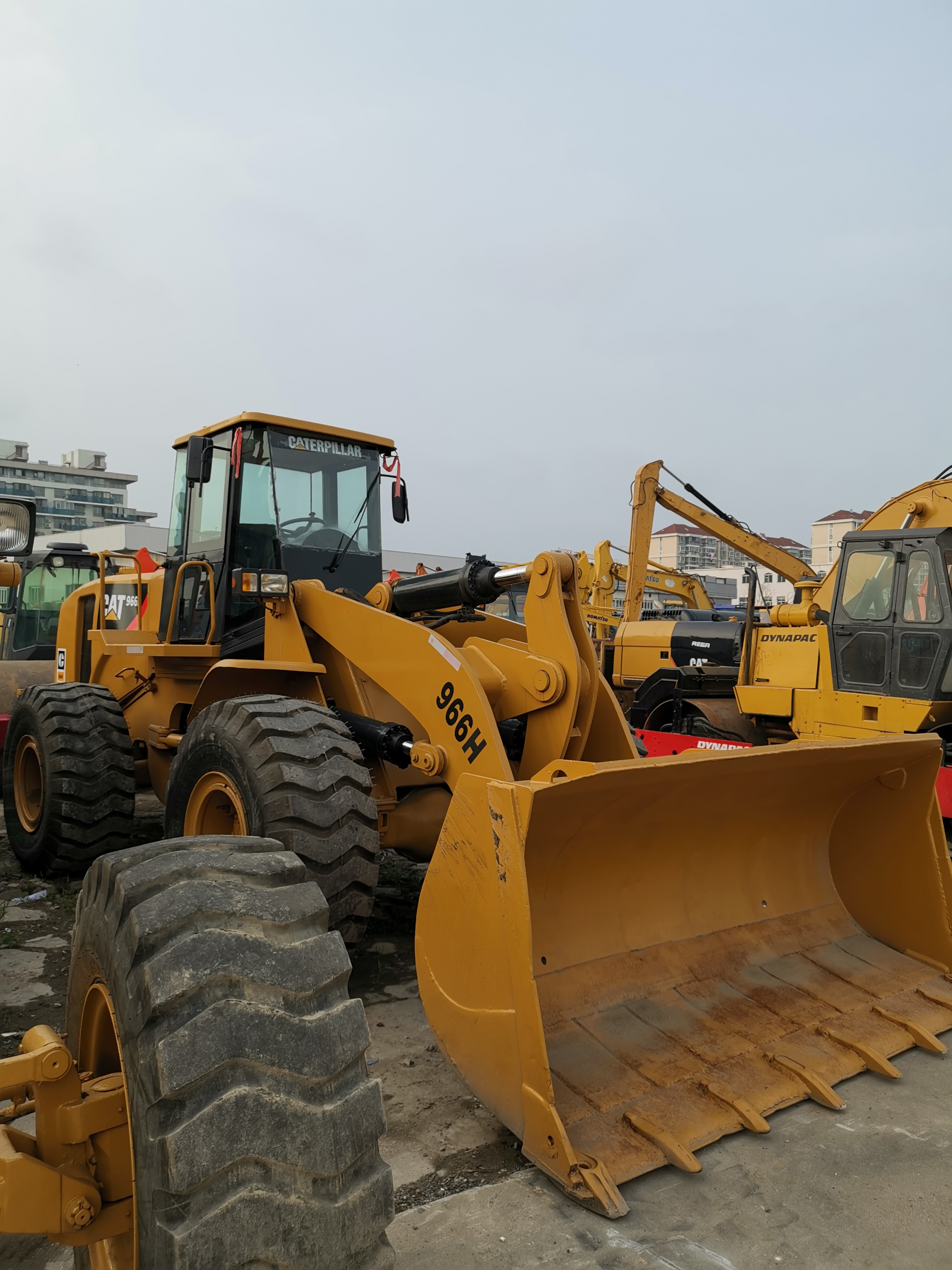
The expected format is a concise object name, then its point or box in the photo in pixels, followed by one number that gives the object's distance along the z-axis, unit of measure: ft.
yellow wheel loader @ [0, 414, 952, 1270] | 5.39
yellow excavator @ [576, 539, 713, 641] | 54.75
